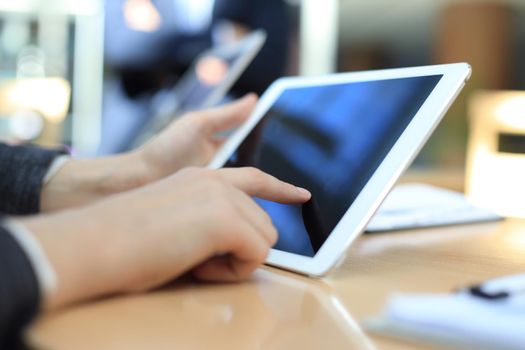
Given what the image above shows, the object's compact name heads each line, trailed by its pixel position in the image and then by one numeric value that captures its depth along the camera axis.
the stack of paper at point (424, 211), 0.87
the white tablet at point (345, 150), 0.68
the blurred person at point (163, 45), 1.91
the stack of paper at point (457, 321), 0.53
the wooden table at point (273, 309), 0.55
